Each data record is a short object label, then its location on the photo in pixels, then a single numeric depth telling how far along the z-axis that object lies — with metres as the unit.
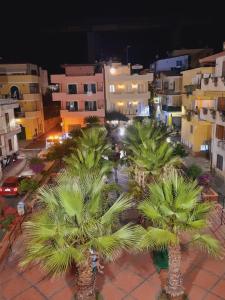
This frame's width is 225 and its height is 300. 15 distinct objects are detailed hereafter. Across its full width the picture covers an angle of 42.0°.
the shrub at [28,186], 20.70
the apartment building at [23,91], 46.72
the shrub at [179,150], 19.84
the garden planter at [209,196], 17.22
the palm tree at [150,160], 13.72
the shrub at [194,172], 19.55
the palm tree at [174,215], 8.31
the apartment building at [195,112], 30.23
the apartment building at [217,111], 24.62
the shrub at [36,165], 26.64
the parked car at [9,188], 22.80
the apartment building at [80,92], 45.22
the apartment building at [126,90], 46.03
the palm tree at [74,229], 7.86
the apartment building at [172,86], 42.25
